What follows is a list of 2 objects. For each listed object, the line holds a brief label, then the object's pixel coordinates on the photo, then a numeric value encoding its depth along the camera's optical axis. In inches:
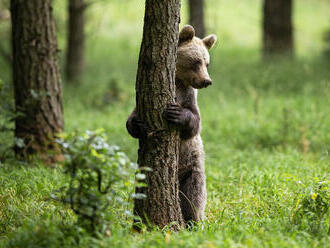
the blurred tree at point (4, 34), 1197.7
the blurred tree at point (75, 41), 953.5
